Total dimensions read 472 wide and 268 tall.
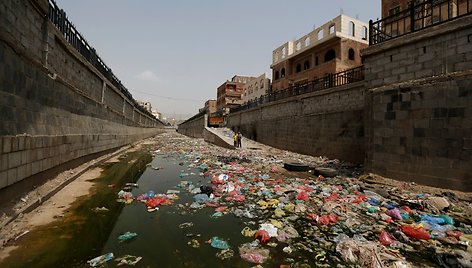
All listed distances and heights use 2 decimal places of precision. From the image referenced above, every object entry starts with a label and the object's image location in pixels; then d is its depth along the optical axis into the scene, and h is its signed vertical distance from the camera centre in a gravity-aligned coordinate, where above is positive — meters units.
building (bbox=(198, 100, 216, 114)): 67.31 +9.53
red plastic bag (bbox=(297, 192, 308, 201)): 5.58 -1.42
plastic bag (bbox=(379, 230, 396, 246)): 3.49 -1.52
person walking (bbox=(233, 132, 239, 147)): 18.22 -0.38
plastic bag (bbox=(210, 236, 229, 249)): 3.37 -1.59
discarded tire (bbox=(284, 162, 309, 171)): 9.62 -1.18
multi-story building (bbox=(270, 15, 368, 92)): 21.77 +9.31
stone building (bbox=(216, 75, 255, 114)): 54.81 +10.64
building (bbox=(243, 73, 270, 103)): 37.37 +8.96
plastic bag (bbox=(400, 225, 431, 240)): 3.69 -1.48
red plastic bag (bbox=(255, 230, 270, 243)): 3.57 -1.55
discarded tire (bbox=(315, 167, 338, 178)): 8.38 -1.20
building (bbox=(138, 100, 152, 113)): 115.43 +16.03
